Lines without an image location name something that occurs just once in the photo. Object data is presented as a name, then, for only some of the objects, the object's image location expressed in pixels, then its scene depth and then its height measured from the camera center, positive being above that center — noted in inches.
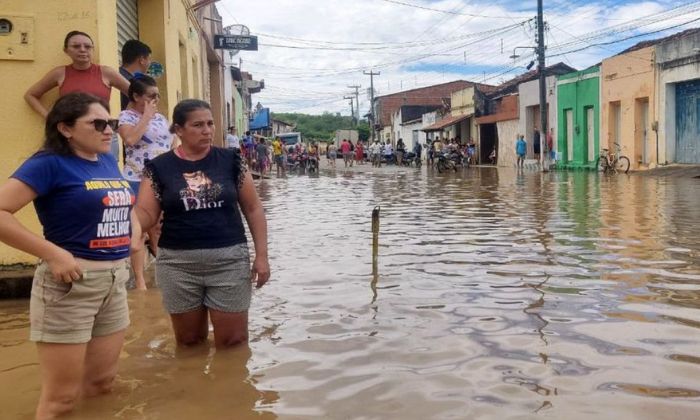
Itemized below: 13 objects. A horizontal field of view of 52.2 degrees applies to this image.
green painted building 1126.4 +72.1
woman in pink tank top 211.9 +29.2
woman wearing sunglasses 111.0 -10.1
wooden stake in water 231.3 -26.3
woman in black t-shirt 151.9 -12.0
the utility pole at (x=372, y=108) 3070.9 +270.6
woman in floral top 204.7 +12.7
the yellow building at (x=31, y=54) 219.5 +39.5
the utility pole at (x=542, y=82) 1149.1 +131.2
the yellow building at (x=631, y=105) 967.0 +79.6
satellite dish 923.4 +185.5
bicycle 954.7 -1.9
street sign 864.3 +159.4
